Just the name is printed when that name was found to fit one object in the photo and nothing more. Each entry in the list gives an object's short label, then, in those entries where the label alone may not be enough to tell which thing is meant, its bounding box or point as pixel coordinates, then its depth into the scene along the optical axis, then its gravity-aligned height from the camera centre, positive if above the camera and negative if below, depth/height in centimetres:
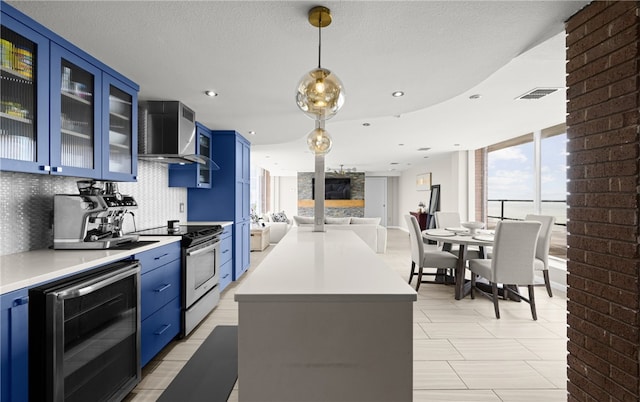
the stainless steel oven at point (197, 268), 282 -68
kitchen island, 110 -51
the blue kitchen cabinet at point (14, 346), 127 -61
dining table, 362 -46
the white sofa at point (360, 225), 646 -50
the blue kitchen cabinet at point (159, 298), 223 -76
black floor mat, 200 -123
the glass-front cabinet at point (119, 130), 230 +55
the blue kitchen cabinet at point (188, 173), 389 +33
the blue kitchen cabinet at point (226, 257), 400 -75
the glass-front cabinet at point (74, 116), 187 +54
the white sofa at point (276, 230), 787 -75
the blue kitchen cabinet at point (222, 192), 447 +11
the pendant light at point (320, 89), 164 +59
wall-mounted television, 1284 +51
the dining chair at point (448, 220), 538 -33
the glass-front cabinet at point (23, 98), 159 +54
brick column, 145 +0
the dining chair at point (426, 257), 398 -72
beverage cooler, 140 -70
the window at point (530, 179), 514 +41
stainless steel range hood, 312 +69
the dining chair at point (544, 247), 359 -55
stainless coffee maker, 202 -12
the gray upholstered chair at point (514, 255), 320 -56
